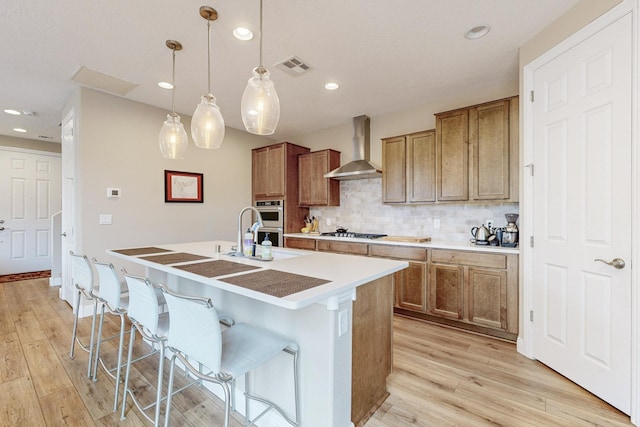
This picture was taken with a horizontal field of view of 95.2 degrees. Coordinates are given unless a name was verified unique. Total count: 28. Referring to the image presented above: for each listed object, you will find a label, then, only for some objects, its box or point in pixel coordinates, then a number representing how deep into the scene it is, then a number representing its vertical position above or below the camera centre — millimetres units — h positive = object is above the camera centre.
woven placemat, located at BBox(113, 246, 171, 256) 2379 -337
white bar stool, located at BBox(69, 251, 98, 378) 2186 -526
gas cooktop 4005 -341
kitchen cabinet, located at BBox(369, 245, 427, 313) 3250 -777
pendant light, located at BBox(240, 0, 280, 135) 1865 +710
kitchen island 1417 -607
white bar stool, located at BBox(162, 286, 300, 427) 1214 -663
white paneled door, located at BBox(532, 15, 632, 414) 1768 -13
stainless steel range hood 4117 +861
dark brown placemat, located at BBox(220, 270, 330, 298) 1289 -348
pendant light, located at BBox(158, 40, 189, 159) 2562 +655
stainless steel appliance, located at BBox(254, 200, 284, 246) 4785 -131
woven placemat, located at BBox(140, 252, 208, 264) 2008 -340
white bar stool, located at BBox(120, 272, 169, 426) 1557 -603
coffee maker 2885 -220
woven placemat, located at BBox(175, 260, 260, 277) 1645 -345
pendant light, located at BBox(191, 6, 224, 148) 2230 +687
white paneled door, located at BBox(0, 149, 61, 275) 5340 +88
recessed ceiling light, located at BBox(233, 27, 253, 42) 2257 +1408
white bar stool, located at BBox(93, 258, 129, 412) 1866 -588
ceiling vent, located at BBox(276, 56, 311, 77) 2732 +1416
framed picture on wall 4133 +363
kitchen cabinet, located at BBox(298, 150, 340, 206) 4543 +499
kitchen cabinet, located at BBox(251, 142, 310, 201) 4746 +681
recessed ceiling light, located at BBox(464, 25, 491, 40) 2260 +1419
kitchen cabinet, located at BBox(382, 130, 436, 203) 3504 +543
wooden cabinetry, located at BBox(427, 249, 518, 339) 2713 -779
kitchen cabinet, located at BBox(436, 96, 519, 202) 2879 +620
